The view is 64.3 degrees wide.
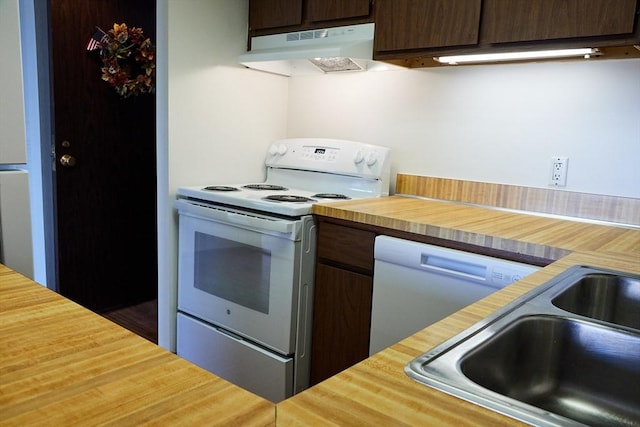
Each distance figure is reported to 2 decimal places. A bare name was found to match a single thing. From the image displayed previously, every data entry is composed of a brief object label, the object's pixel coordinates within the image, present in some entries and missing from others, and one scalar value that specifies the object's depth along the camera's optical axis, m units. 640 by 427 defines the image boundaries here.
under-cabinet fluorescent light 1.77
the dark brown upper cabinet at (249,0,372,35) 2.24
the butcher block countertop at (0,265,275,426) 0.51
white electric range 2.05
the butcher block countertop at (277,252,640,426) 0.53
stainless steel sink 0.79
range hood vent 2.21
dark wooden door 2.94
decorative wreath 3.00
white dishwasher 1.60
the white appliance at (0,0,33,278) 1.27
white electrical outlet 2.01
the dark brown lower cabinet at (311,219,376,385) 1.95
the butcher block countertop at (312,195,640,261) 1.53
